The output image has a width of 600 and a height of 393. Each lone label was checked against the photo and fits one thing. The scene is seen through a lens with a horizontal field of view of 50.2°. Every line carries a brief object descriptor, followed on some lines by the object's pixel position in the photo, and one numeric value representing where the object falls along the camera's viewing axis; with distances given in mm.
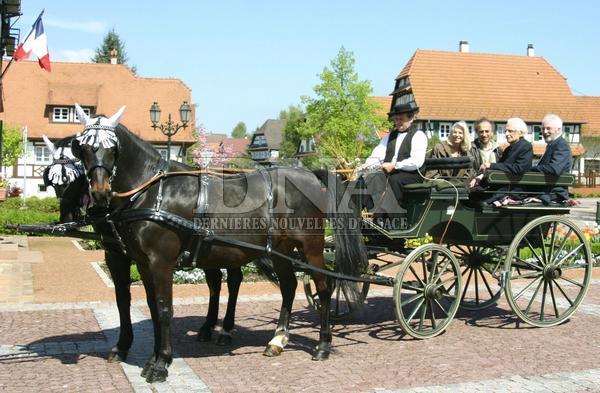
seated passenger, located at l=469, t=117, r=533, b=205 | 7801
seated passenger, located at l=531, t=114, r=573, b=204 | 8031
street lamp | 22620
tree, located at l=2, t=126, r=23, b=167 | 37469
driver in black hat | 7371
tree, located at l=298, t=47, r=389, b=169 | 40594
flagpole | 18422
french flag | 18391
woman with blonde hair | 8328
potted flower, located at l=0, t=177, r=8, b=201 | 12816
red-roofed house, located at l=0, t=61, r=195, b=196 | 43344
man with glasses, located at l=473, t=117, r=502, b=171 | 8656
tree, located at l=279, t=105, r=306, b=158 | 70562
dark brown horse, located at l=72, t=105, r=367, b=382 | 5750
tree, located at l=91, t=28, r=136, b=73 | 75250
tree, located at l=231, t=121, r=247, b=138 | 169625
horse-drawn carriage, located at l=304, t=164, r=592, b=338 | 7340
